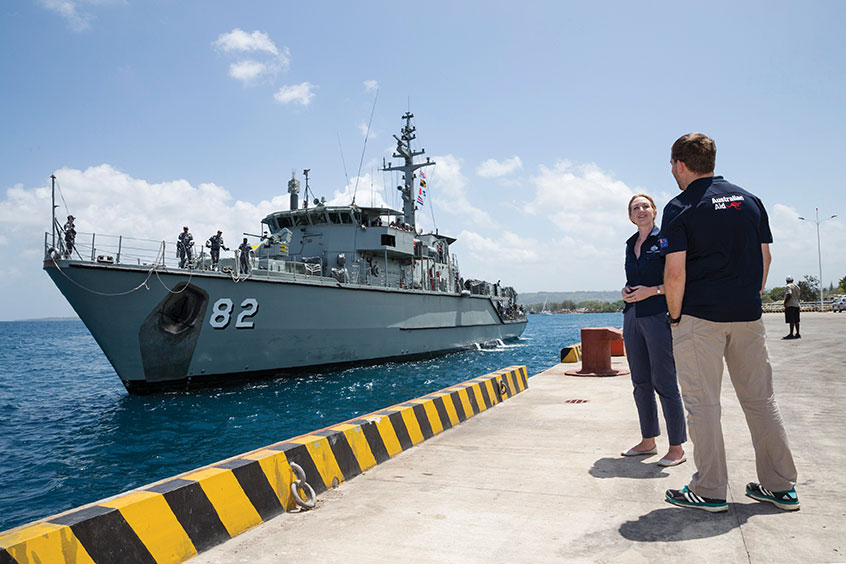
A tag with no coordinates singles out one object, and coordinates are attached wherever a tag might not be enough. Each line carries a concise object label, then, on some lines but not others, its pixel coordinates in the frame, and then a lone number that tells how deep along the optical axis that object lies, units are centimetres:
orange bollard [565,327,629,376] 825
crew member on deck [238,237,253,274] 1347
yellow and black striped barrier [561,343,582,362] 1141
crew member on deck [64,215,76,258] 1159
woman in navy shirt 351
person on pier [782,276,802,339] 1419
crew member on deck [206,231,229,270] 1334
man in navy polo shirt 264
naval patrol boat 1201
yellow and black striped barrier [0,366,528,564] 206
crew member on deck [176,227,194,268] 1273
